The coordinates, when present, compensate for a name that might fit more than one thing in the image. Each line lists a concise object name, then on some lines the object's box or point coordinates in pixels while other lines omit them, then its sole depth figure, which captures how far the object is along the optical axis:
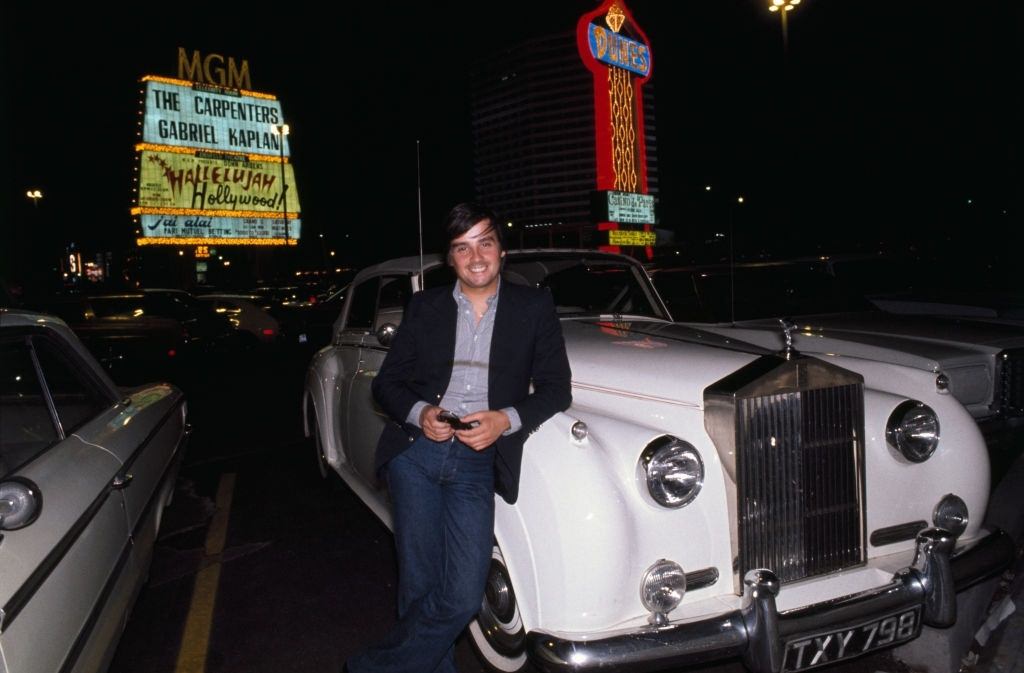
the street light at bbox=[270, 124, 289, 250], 32.41
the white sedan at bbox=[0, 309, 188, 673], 1.98
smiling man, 2.44
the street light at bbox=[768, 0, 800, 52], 13.20
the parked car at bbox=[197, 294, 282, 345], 14.73
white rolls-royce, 2.41
